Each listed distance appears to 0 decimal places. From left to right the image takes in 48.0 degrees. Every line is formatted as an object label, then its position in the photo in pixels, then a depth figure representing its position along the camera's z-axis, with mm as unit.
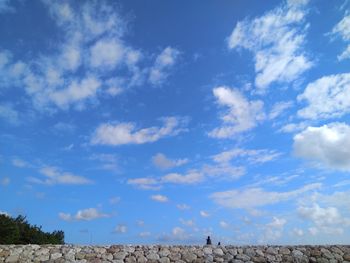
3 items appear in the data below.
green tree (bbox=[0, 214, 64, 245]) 34781
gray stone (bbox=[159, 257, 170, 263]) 14039
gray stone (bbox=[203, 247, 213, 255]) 14555
